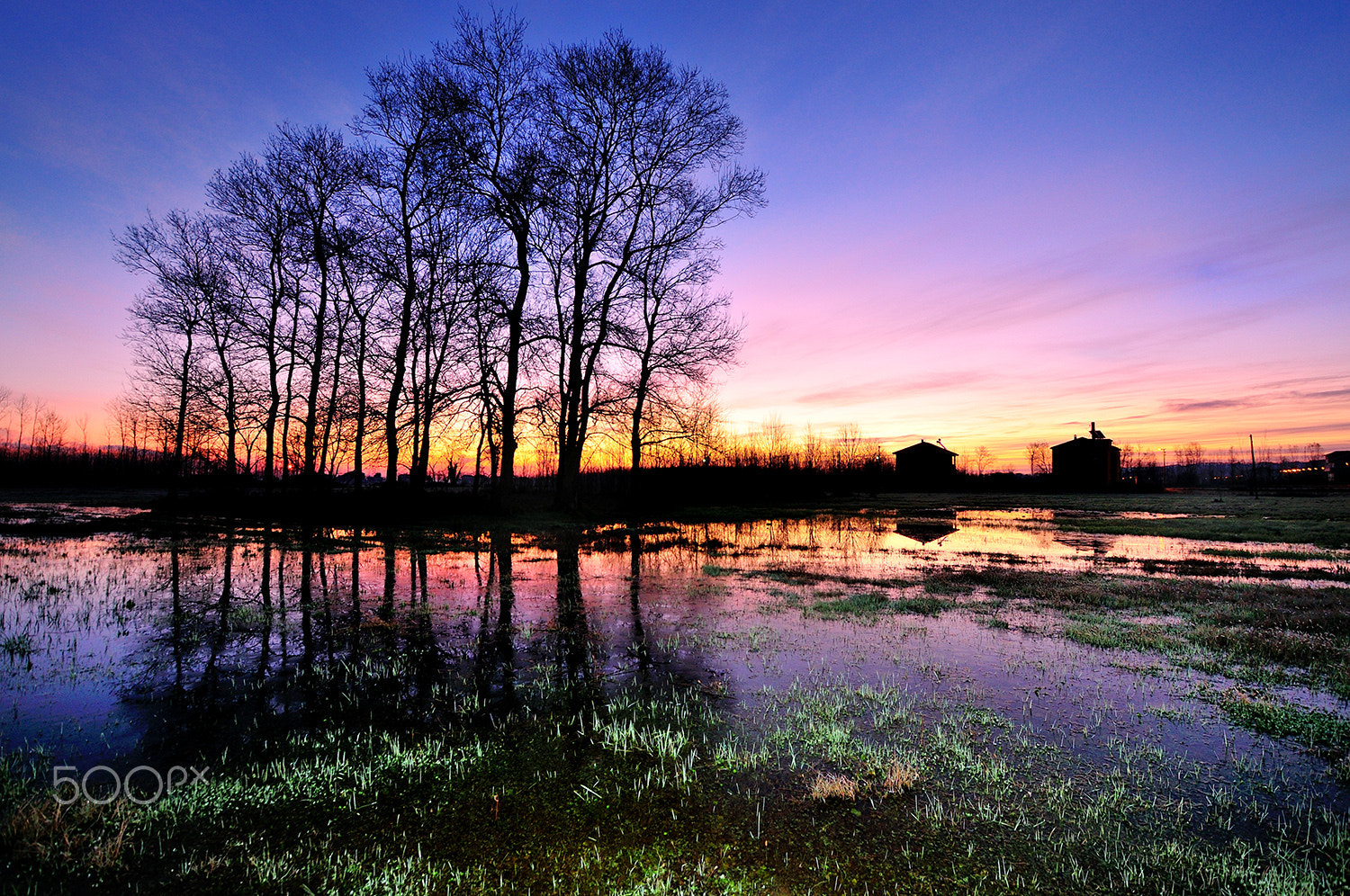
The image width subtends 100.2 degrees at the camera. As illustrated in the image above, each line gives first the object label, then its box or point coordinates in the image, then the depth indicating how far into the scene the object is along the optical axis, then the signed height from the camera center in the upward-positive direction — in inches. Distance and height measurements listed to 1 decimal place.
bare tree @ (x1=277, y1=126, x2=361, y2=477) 998.4 +517.7
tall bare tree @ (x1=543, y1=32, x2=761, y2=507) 928.9 +523.2
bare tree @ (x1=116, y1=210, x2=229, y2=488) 1152.2 +401.9
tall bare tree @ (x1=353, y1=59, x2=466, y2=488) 877.2 +505.8
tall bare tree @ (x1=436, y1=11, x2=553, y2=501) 882.8 +472.5
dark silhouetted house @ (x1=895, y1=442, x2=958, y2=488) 2773.1 +84.2
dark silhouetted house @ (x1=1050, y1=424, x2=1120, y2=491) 2819.9 +72.3
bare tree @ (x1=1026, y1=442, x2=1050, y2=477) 5106.8 +164.8
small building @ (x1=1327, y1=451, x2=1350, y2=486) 3380.9 +33.5
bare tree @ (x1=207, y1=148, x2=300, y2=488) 1026.7 +438.3
